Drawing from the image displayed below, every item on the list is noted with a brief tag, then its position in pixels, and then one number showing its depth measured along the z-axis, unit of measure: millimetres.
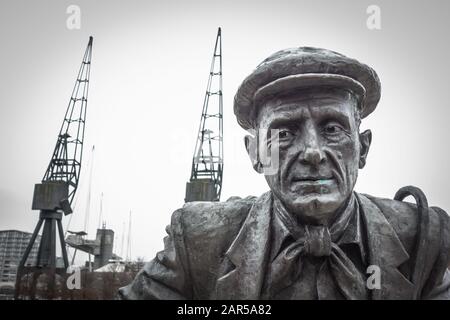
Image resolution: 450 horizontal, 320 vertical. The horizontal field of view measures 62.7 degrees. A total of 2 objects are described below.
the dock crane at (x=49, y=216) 22266
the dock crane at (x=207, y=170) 23859
